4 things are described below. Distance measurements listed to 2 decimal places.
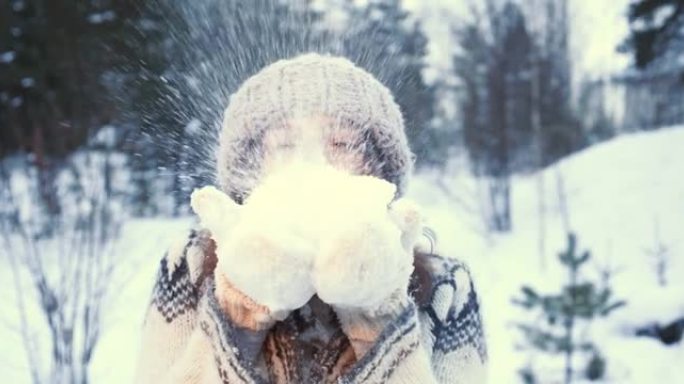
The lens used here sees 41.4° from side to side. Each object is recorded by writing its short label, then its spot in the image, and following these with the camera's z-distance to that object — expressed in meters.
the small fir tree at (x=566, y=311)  4.34
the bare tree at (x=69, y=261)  4.14
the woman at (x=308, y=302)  0.96
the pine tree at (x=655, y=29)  10.26
